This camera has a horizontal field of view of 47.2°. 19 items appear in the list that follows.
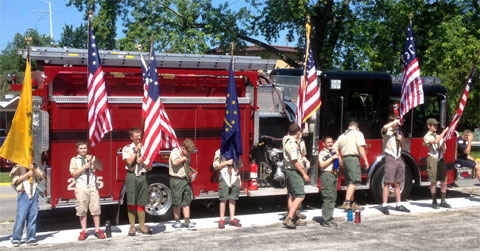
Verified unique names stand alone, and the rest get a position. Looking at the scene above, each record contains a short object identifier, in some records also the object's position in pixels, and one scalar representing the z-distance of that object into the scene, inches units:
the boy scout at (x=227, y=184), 370.6
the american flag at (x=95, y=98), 341.4
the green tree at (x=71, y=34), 1347.2
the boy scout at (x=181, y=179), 361.7
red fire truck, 364.2
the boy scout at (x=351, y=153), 412.8
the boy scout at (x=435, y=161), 437.7
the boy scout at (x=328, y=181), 377.4
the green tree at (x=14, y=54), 2311.1
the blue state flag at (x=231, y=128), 376.2
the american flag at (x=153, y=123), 348.8
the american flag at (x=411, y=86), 442.0
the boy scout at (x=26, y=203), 325.7
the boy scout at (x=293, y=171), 366.3
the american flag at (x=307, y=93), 415.5
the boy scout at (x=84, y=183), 334.0
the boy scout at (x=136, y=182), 349.7
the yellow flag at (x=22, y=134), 325.7
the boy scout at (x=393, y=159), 423.5
